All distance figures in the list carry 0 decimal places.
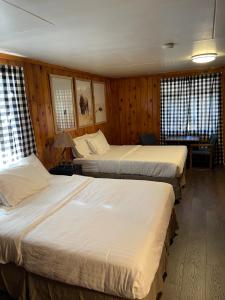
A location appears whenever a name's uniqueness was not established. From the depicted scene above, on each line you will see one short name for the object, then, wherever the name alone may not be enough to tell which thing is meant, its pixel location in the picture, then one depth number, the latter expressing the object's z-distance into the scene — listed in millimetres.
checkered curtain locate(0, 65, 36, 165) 2772
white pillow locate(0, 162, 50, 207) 2193
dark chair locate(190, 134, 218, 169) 4820
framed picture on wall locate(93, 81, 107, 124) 5062
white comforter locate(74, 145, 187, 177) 3424
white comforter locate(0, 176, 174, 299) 1372
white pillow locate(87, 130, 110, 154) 4250
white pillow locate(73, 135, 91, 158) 3959
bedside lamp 3352
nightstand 3377
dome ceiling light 3351
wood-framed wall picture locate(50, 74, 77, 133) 3690
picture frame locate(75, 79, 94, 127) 4383
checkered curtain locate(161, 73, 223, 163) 5086
